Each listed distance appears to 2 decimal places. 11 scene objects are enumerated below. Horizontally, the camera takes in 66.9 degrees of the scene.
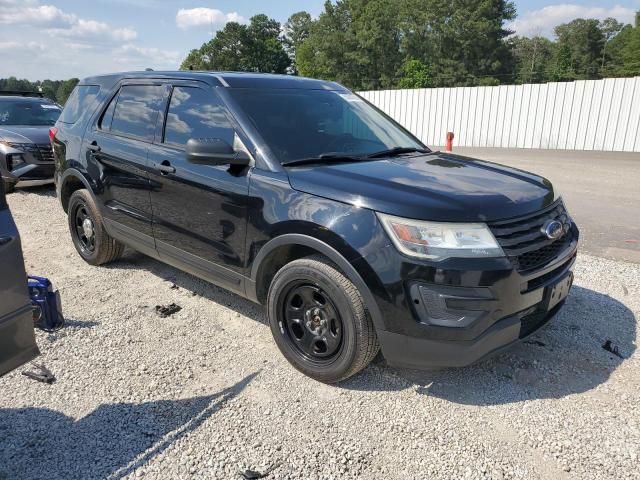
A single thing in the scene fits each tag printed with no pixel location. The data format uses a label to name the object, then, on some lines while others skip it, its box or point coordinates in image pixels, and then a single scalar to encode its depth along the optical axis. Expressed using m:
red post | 13.74
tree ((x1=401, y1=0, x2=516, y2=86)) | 56.22
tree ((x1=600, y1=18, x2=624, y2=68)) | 77.62
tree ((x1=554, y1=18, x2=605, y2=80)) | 67.38
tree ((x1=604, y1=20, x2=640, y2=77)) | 57.47
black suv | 2.56
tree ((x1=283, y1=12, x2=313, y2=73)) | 91.62
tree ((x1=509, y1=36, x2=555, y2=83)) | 66.81
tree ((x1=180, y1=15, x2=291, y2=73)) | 77.12
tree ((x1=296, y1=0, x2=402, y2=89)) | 59.53
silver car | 8.58
